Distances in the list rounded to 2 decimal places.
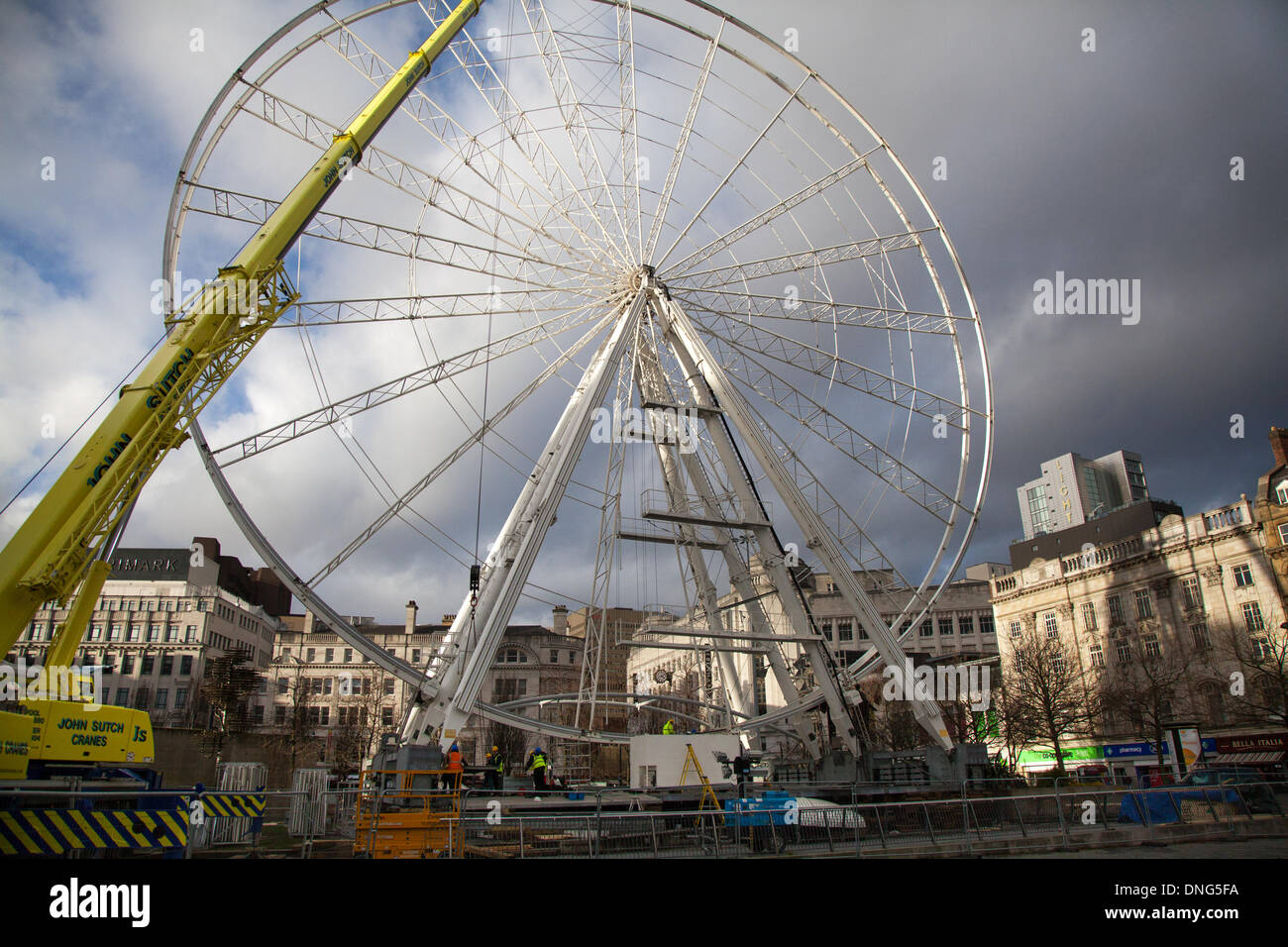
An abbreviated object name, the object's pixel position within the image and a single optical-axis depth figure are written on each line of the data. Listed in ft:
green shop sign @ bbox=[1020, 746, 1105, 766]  185.78
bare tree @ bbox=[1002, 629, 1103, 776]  164.55
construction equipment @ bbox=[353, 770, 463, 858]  48.19
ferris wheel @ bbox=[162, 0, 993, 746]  67.97
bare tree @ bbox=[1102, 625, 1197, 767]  164.25
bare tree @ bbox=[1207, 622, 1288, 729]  140.77
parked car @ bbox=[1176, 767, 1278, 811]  93.61
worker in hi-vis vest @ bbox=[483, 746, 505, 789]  66.28
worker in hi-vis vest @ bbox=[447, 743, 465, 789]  57.55
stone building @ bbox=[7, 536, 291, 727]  243.40
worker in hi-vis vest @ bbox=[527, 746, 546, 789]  68.64
